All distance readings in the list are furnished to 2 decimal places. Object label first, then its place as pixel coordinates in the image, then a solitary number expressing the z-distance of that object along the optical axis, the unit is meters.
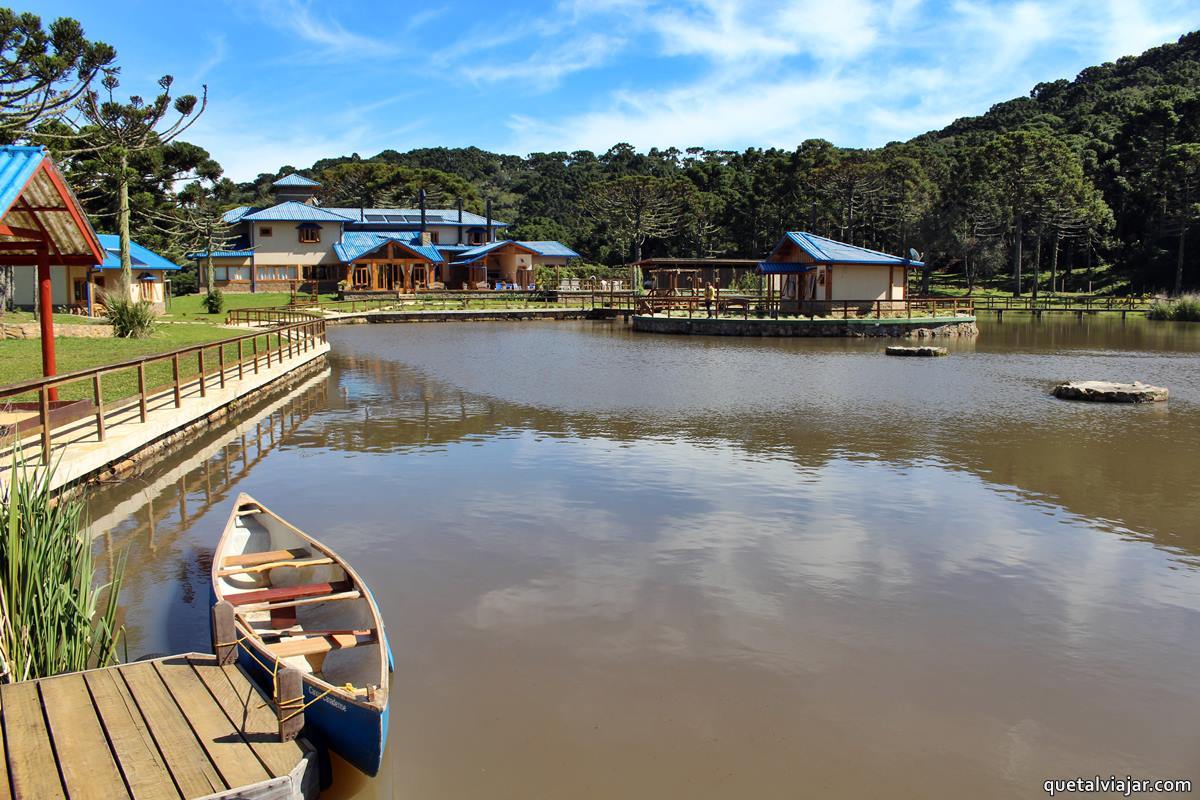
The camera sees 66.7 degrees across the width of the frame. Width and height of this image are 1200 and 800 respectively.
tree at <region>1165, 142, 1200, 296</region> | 61.38
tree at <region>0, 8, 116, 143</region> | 19.50
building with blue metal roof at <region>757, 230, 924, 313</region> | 45.34
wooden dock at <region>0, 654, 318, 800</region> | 4.50
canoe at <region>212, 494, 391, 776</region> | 5.15
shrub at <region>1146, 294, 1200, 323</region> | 51.19
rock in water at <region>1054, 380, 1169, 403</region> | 21.27
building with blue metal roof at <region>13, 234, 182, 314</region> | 38.88
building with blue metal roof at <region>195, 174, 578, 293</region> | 70.00
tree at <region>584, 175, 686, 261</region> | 89.75
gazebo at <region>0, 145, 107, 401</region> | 12.61
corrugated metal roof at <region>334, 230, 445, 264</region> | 69.75
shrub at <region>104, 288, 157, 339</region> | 29.78
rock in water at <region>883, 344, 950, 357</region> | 32.97
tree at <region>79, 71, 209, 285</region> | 32.28
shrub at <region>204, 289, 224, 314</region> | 48.41
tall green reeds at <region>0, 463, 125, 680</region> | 5.71
